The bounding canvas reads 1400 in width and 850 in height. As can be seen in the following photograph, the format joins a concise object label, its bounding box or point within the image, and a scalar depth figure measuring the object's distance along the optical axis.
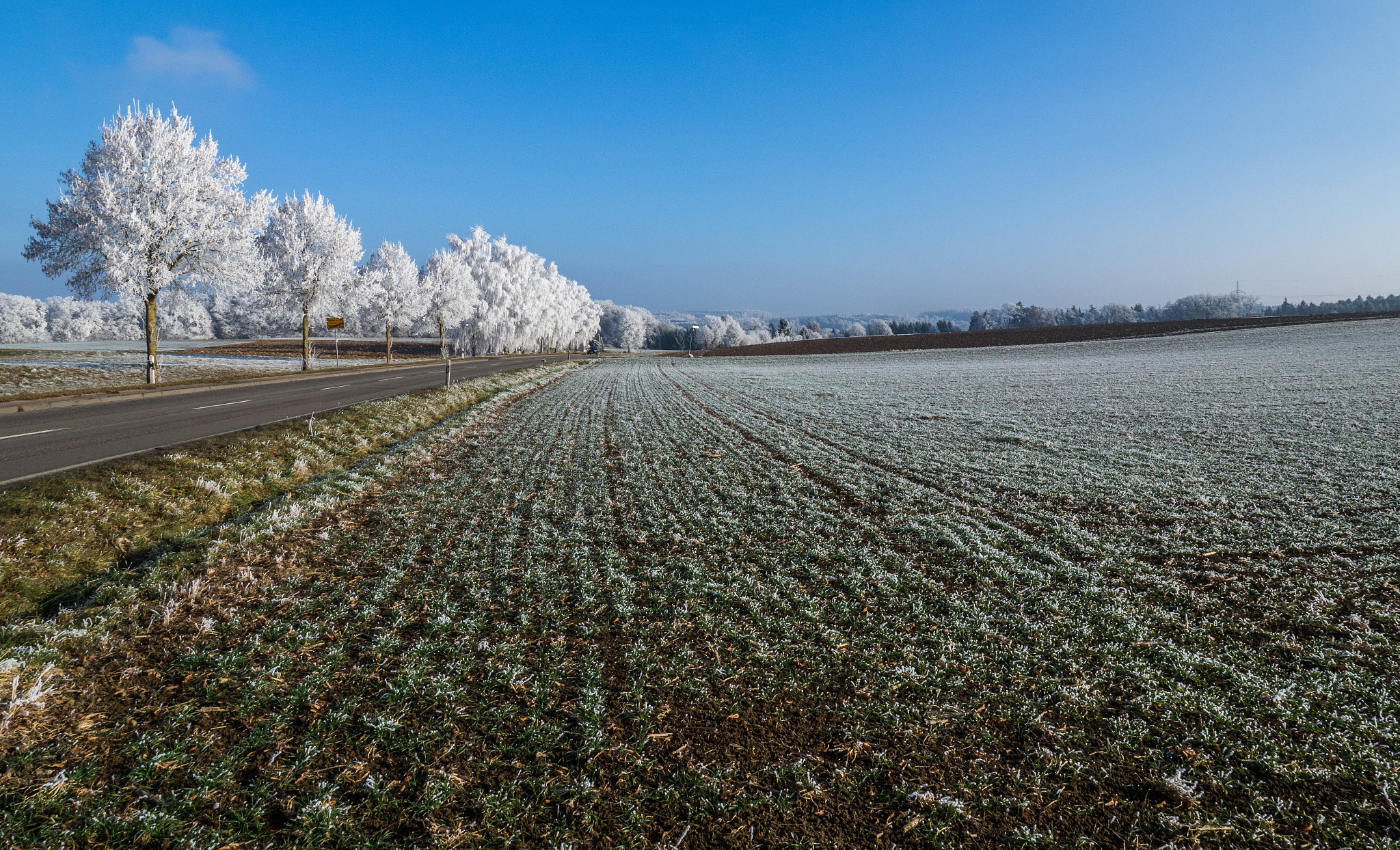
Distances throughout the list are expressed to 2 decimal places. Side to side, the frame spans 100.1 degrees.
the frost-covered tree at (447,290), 67.25
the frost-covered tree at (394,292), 58.12
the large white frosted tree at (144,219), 27.00
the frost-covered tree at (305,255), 43.09
